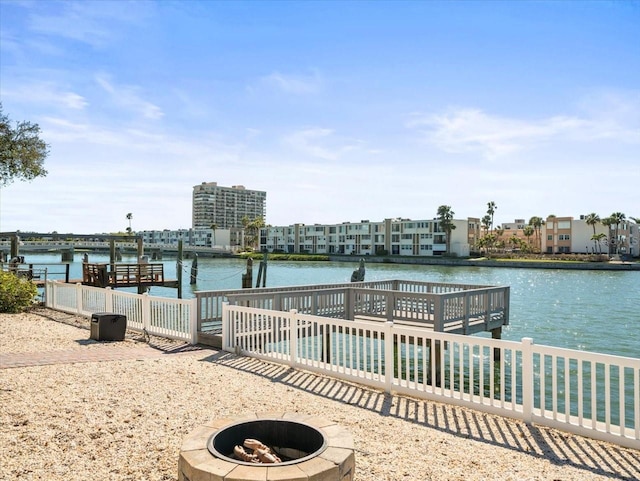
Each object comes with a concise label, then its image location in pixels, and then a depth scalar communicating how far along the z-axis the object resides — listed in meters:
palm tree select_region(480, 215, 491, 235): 126.81
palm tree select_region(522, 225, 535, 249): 118.88
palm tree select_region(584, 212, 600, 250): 101.50
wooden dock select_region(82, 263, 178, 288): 23.50
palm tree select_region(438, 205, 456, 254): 100.75
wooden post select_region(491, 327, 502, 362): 15.18
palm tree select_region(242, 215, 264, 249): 141.00
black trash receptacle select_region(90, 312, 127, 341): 11.27
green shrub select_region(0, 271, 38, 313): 15.84
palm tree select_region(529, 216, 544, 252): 113.81
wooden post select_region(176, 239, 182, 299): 29.98
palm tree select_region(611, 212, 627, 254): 98.94
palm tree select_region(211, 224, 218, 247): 153.14
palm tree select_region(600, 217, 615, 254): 99.38
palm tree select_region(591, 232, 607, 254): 99.12
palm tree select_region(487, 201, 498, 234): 127.00
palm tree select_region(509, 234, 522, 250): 122.04
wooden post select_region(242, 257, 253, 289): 31.10
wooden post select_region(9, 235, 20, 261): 25.93
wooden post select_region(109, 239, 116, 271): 35.44
